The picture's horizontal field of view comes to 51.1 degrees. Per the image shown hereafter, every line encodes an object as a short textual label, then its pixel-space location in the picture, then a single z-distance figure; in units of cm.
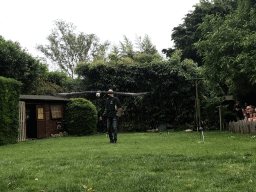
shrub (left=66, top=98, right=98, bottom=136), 1741
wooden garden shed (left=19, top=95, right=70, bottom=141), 1683
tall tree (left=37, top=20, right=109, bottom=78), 3544
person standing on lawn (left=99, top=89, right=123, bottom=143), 1064
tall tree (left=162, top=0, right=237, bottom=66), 2705
